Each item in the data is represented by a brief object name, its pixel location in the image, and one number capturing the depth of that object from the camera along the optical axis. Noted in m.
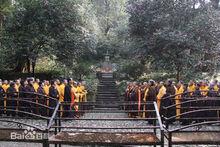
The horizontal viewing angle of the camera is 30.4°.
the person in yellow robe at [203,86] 18.59
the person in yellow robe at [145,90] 18.88
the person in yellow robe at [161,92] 18.05
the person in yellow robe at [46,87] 20.25
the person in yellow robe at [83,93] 22.56
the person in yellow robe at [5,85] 21.13
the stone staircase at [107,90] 30.80
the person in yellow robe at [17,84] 20.37
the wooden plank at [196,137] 7.27
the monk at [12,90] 18.93
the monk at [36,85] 20.62
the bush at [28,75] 31.13
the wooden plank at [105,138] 6.96
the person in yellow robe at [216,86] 18.71
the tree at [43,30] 28.25
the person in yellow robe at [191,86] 19.09
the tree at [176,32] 25.62
